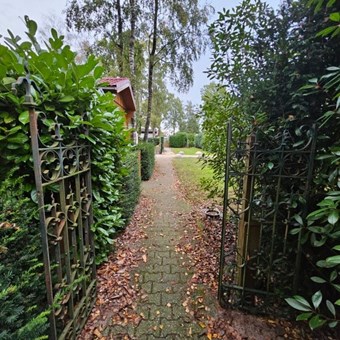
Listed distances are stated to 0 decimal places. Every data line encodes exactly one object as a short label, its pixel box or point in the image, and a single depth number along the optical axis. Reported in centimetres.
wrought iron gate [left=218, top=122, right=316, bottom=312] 176
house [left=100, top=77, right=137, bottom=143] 620
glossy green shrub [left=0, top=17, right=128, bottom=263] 126
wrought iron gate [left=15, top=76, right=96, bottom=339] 128
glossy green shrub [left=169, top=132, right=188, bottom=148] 3059
